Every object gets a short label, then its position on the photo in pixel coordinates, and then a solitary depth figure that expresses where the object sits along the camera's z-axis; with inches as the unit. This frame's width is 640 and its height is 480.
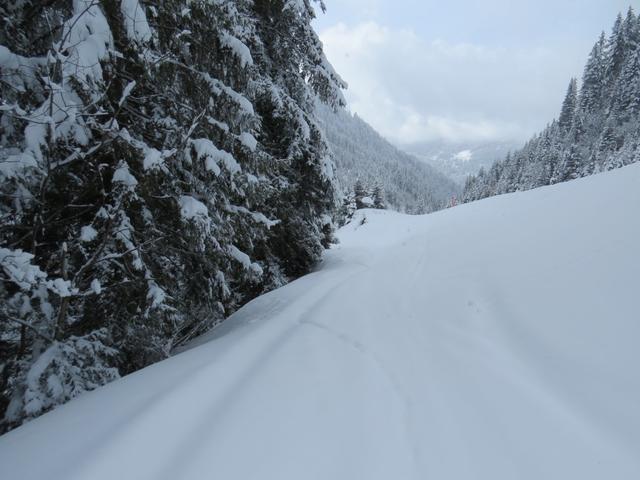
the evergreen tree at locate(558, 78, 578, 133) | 2903.5
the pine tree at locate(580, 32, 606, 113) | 2682.1
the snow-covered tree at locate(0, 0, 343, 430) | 102.0
